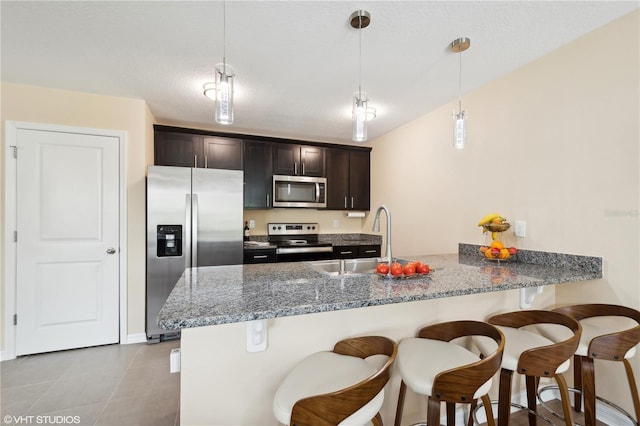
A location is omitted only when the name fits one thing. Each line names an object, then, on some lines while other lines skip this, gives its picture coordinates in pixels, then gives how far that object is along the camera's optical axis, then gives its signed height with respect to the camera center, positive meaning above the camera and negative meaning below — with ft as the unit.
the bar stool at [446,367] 3.37 -2.02
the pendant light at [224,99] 4.68 +1.92
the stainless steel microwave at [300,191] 12.37 +1.03
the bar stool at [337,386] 2.80 -2.00
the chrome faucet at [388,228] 5.79 -0.28
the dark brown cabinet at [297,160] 12.53 +2.47
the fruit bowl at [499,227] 6.89 -0.31
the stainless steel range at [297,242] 11.53 -1.27
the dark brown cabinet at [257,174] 12.06 +1.72
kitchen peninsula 3.47 -1.57
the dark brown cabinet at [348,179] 13.48 +1.71
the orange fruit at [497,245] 6.61 -0.72
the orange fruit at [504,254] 6.41 -0.90
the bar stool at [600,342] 4.44 -2.10
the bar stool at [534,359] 3.93 -2.07
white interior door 8.21 -0.78
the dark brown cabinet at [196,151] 10.96 +2.56
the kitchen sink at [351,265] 6.64 -1.22
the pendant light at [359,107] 5.24 +2.04
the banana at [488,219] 7.06 -0.12
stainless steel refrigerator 9.09 -0.35
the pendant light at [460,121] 5.88 +1.93
